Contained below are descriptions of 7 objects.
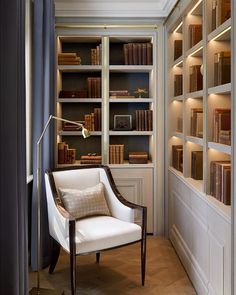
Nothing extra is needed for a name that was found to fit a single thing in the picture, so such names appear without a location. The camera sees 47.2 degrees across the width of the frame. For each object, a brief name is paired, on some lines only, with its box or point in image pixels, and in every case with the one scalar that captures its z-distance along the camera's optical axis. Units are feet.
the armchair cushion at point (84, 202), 7.39
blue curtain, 7.91
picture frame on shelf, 10.28
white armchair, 6.52
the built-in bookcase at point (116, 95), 9.86
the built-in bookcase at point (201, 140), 5.64
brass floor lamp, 6.26
